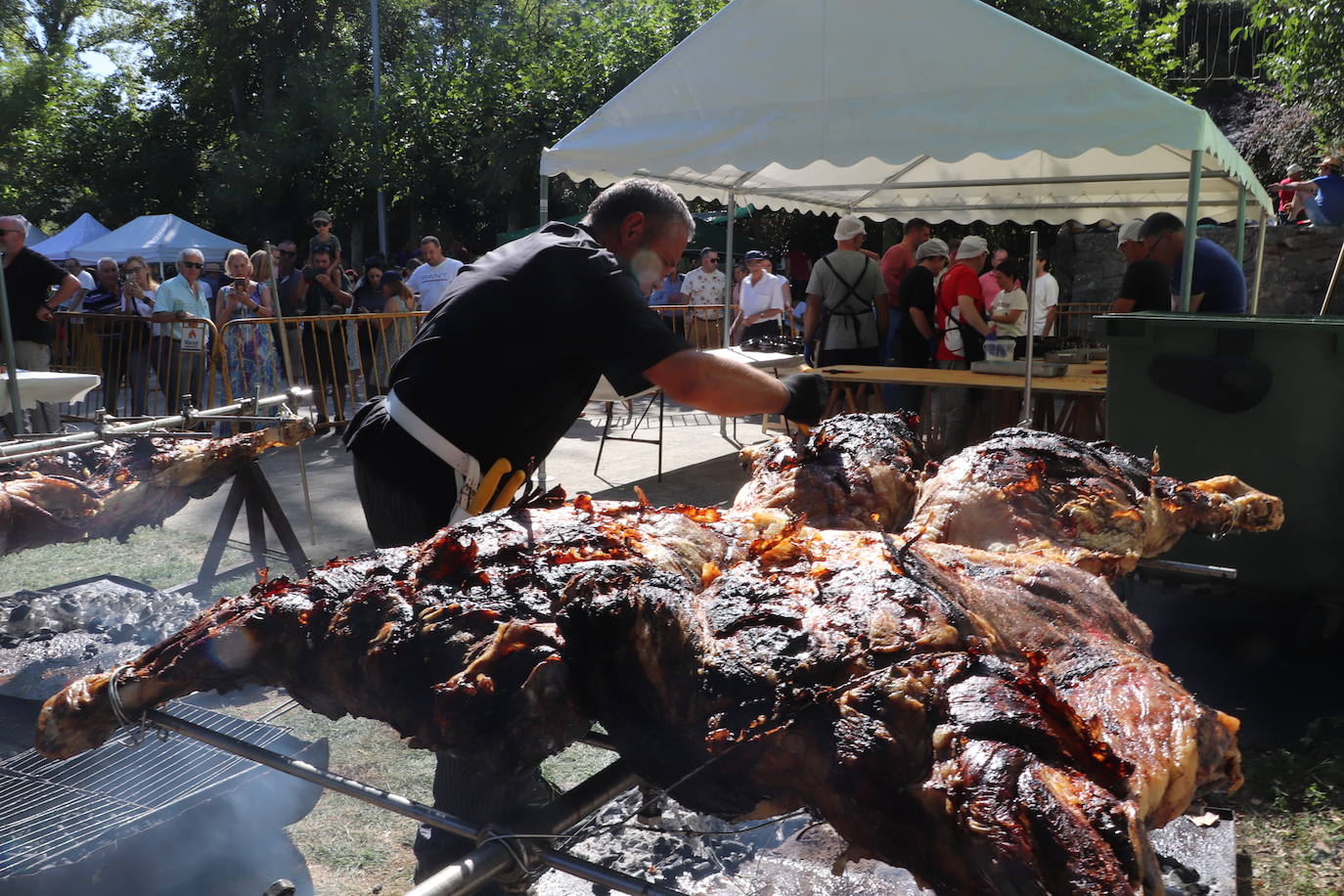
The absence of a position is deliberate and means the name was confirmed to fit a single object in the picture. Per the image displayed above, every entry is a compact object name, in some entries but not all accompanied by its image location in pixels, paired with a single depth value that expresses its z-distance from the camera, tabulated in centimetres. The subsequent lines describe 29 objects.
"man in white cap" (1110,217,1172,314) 674
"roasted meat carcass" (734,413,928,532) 272
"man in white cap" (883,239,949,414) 840
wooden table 692
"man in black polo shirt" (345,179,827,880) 256
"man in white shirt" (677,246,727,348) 1443
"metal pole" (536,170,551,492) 726
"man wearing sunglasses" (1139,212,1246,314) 663
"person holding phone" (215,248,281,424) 894
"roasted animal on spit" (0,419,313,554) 358
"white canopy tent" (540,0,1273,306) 600
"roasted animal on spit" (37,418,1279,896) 126
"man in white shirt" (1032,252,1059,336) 1094
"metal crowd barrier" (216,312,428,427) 905
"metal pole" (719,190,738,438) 885
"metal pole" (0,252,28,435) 399
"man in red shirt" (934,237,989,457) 812
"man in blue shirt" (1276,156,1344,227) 1295
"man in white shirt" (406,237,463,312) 1134
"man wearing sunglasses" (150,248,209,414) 902
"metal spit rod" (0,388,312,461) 313
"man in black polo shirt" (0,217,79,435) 796
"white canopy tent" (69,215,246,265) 1852
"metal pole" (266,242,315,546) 409
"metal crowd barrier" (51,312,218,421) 910
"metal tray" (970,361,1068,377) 710
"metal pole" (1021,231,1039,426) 464
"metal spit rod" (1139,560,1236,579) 288
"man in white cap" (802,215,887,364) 870
